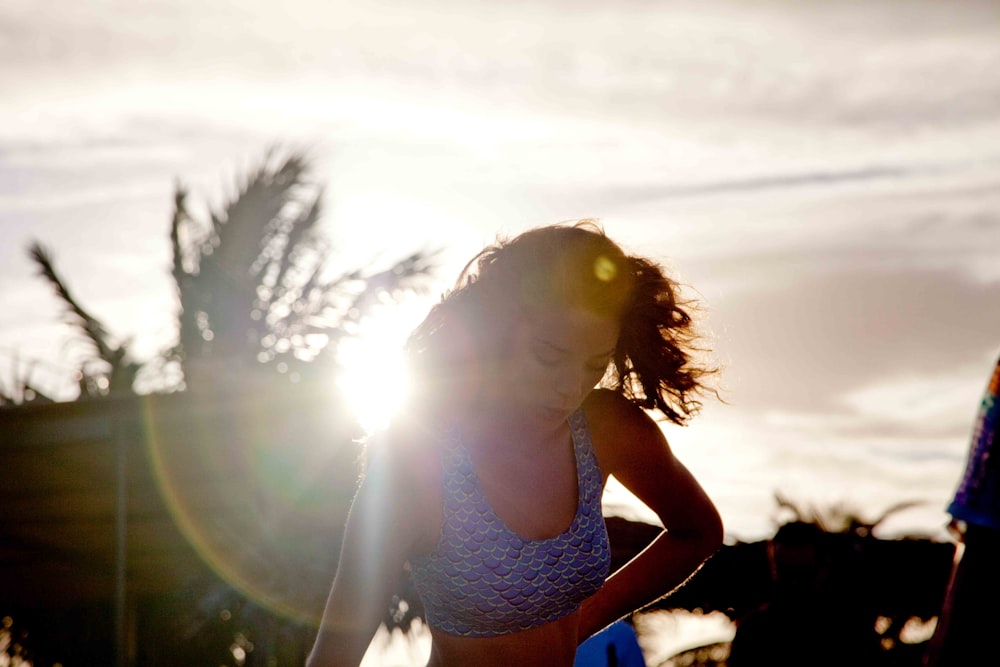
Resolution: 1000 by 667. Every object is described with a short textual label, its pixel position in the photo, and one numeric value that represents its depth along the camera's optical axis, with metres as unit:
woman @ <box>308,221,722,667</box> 2.51
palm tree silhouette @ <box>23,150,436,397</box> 15.88
